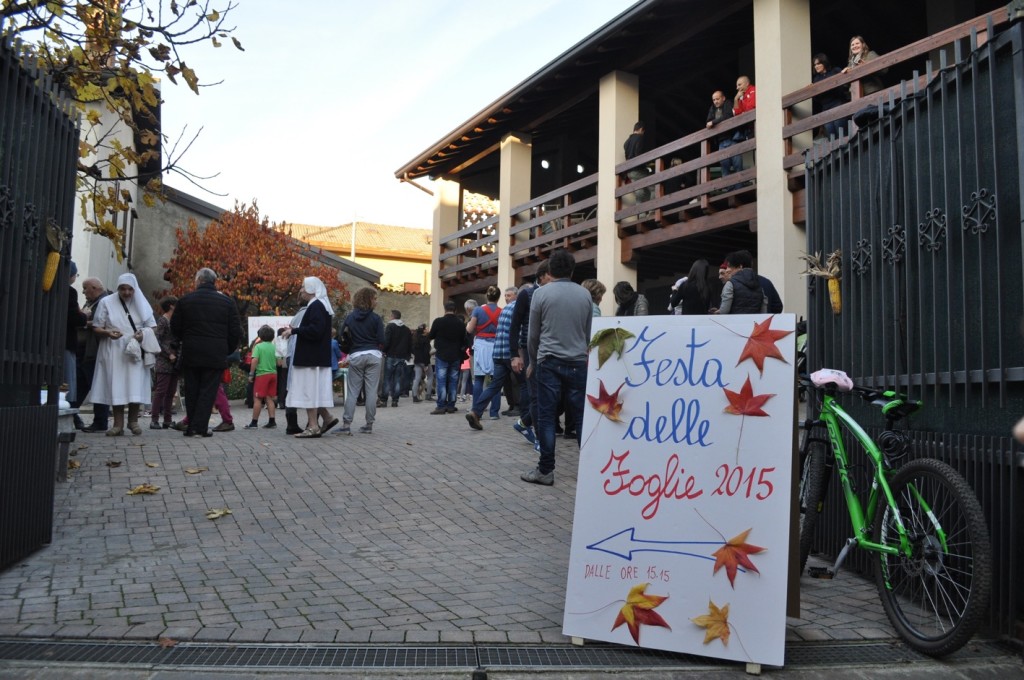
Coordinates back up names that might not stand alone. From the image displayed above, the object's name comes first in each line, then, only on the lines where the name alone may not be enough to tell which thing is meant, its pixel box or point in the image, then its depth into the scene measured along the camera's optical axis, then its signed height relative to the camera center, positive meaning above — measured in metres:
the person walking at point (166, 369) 10.44 +0.03
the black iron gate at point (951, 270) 3.77 +0.60
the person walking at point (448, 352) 13.27 +0.38
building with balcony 11.83 +4.58
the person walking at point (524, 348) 8.27 +0.31
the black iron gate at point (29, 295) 4.62 +0.45
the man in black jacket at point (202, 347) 9.74 +0.29
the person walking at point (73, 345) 8.53 +0.27
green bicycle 3.38 -0.67
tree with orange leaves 23.88 +3.08
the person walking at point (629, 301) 10.04 +0.95
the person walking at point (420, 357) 17.80 +0.40
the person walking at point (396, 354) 16.08 +0.42
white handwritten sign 3.54 -0.49
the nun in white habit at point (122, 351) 9.33 +0.21
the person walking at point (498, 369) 10.64 +0.11
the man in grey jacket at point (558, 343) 7.14 +0.30
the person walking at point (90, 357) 9.96 +0.16
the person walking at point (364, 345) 10.33 +0.37
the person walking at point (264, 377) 11.65 -0.06
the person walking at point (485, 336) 12.14 +0.61
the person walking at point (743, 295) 7.38 +0.76
